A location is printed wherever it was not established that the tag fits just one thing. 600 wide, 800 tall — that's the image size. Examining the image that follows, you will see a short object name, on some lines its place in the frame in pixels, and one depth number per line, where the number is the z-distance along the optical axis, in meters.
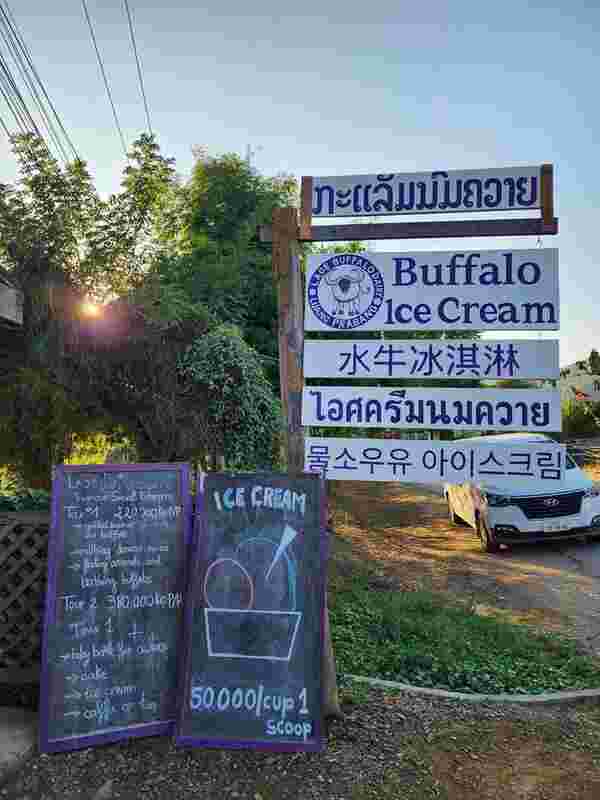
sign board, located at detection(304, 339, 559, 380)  4.34
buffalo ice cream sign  4.31
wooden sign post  4.52
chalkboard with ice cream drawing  3.65
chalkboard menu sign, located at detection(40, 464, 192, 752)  3.70
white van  9.44
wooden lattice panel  4.16
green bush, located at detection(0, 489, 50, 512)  4.53
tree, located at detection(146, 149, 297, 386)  11.22
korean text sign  4.34
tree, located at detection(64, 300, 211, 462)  9.67
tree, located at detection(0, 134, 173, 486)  9.47
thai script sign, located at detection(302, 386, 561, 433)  4.35
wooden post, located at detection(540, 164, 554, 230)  4.28
